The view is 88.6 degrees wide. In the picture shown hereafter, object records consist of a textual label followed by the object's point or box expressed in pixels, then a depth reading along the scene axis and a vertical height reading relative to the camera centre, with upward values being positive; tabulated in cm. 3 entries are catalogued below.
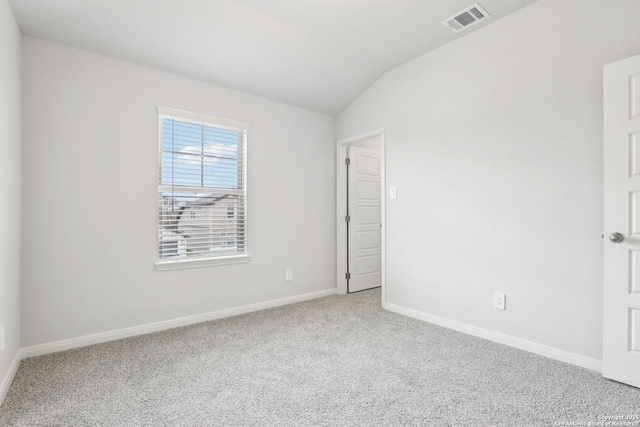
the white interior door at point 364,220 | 431 -7
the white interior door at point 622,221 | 193 -4
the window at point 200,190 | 299 +23
